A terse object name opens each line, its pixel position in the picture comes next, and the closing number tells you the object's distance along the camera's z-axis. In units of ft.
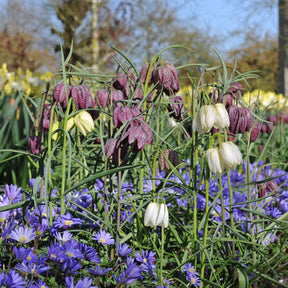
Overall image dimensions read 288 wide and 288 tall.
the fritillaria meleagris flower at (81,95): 4.59
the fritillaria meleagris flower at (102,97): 5.62
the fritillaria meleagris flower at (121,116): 4.33
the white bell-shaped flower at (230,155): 3.64
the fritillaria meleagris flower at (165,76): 5.01
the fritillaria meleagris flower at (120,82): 5.61
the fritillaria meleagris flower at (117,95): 5.24
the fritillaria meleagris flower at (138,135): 4.11
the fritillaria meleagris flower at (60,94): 4.55
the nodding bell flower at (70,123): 4.72
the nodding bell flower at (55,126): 5.64
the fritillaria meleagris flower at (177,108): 5.42
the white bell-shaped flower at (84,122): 4.49
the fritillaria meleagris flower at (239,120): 4.90
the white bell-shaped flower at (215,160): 3.69
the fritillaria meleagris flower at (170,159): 4.62
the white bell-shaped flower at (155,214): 3.92
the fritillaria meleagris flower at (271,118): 9.95
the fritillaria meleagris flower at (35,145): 5.17
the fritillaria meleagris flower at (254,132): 5.71
